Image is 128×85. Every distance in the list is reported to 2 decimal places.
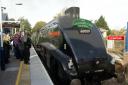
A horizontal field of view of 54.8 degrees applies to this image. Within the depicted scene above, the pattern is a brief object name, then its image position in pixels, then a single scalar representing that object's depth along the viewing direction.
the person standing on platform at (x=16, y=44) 8.20
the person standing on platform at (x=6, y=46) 7.16
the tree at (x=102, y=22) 40.67
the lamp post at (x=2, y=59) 6.04
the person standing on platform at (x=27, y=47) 6.98
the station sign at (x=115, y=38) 11.96
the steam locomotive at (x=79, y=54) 5.02
